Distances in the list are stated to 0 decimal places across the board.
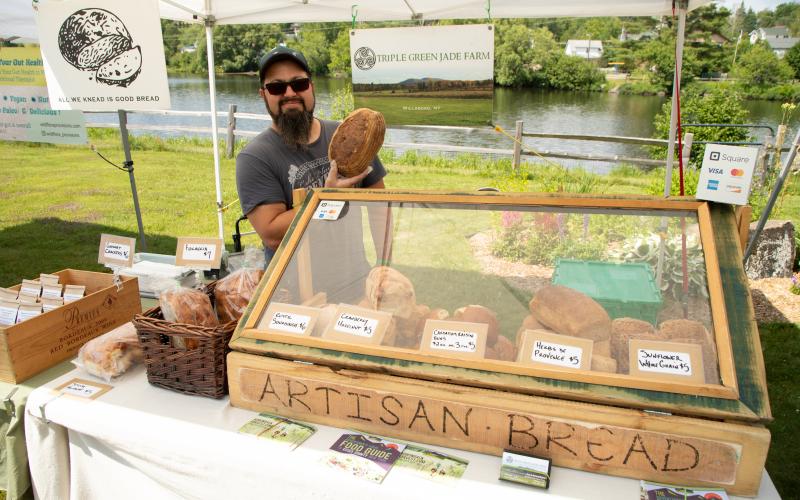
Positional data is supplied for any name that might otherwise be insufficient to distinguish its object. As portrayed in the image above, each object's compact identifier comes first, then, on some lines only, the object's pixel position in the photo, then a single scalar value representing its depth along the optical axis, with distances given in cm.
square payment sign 117
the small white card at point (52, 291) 178
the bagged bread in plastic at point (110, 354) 149
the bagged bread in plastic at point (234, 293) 158
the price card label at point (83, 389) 142
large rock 432
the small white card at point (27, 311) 162
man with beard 214
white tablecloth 104
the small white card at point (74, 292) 176
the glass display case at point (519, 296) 106
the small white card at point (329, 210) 151
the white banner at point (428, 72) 314
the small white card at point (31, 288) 178
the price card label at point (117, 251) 187
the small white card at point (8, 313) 161
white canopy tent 307
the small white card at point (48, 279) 181
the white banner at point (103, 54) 262
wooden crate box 150
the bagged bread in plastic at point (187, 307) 146
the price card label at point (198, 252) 185
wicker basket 134
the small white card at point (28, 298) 172
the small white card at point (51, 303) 169
